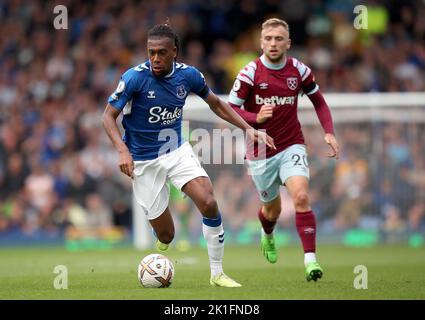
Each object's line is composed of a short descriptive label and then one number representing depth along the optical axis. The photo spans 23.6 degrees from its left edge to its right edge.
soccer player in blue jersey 10.36
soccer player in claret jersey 11.43
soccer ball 10.29
